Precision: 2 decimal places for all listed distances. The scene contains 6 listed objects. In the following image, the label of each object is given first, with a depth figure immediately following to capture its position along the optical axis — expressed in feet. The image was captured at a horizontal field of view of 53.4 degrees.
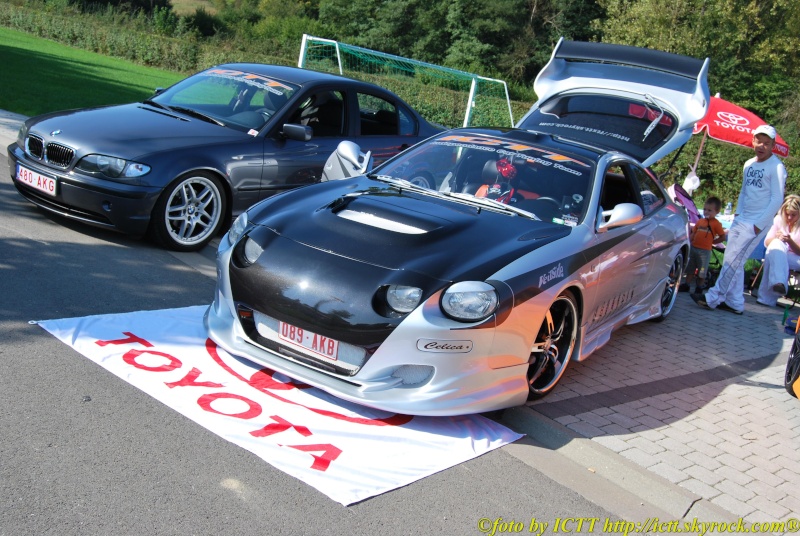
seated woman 30.94
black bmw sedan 21.48
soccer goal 55.33
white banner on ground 13.03
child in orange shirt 31.30
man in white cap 26.13
